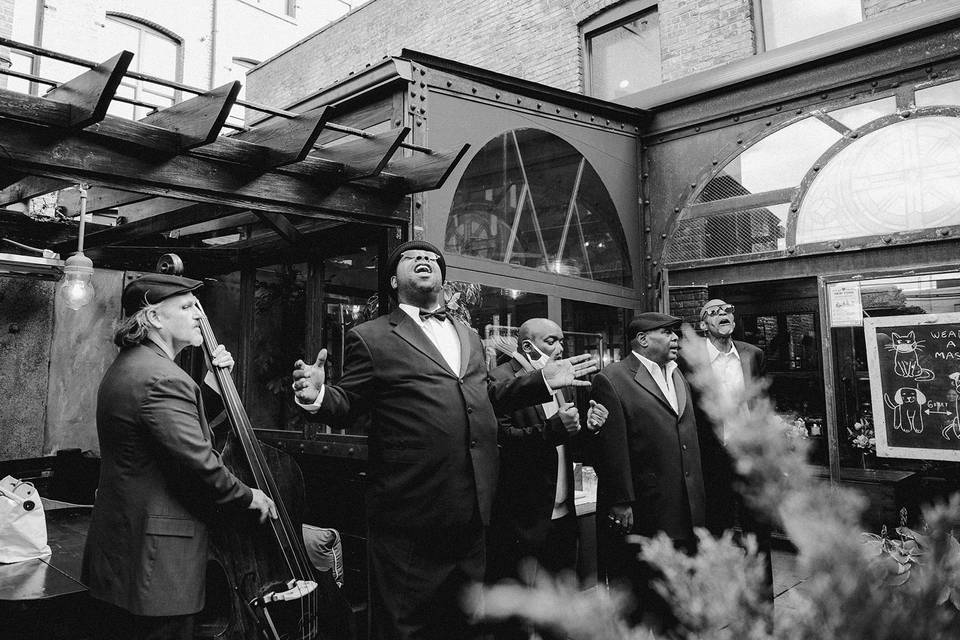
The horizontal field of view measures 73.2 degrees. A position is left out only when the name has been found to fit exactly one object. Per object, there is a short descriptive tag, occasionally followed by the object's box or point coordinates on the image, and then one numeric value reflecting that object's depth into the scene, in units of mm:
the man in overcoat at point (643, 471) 3730
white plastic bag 3314
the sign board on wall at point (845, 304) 5332
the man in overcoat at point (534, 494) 3533
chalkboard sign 4875
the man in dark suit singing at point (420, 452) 2918
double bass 2988
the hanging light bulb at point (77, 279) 5195
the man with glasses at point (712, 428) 4141
